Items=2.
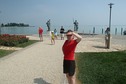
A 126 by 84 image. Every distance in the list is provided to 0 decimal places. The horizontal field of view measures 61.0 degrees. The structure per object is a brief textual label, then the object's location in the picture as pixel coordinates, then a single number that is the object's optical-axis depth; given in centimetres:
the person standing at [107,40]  844
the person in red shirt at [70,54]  285
